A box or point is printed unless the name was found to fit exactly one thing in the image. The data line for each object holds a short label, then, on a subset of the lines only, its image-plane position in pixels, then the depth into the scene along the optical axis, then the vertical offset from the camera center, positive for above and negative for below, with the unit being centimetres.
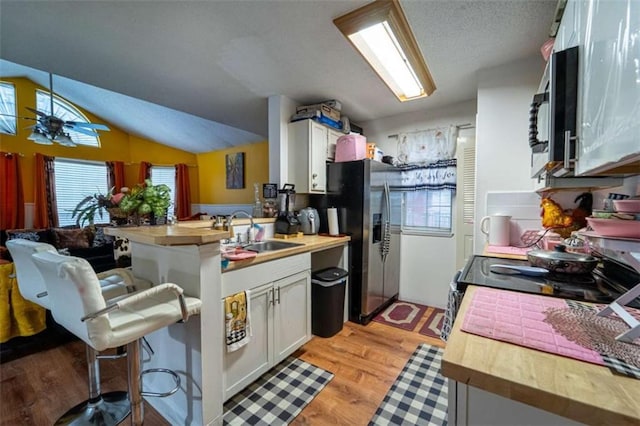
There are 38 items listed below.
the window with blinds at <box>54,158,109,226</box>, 516 +42
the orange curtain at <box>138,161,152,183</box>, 622 +79
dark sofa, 348 -54
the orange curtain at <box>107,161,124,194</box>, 583 +67
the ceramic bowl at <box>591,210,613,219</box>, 104 -5
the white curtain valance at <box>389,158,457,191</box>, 279 +30
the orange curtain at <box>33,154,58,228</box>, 481 +16
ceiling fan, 352 +103
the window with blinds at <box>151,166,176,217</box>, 652 +71
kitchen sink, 221 -36
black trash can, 229 -86
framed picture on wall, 606 +78
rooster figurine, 160 -8
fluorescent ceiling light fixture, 146 +105
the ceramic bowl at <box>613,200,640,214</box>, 96 -1
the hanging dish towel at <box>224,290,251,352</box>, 144 -66
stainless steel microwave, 88 +33
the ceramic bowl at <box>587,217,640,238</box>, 91 -9
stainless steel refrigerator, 255 -19
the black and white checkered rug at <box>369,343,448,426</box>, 144 -118
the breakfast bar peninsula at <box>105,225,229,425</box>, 126 -64
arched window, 512 +191
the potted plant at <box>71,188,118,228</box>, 169 +2
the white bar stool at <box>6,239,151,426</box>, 131 -47
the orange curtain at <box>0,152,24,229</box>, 445 +18
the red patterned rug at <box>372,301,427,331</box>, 259 -118
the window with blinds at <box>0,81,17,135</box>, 464 +173
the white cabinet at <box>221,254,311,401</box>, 153 -79
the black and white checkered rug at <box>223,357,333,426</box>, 146 -118
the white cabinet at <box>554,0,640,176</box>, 55 +29
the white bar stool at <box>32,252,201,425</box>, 94 -45
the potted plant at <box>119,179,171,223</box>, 165 +2
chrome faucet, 222 -27
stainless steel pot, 110 -25
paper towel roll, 259 -17
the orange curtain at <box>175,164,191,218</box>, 662 +29
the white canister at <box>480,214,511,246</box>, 191 -19
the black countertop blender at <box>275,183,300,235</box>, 248 -10
